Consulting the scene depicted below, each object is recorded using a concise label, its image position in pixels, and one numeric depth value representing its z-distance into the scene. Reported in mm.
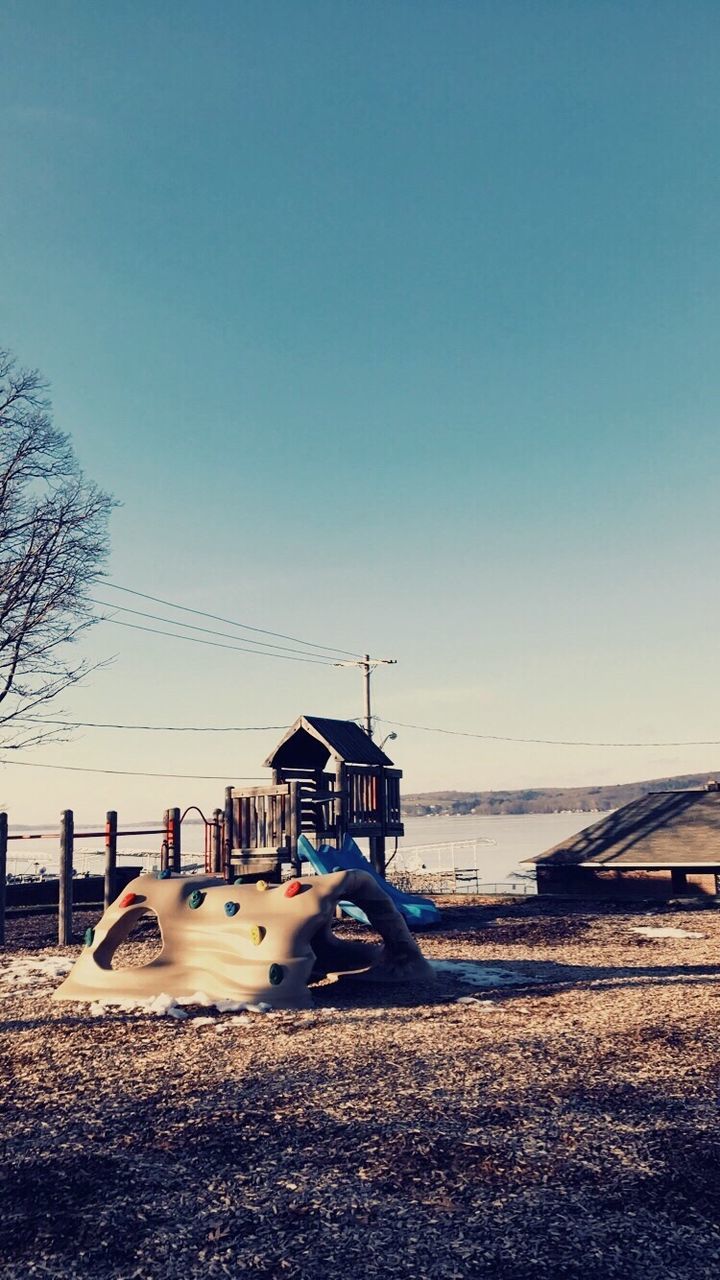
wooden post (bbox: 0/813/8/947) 16844
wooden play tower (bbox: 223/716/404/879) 21062
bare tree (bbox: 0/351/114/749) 23484
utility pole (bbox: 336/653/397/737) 44594
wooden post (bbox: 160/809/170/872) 20217
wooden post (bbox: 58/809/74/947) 17000
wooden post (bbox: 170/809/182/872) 19891
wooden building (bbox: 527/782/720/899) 27562
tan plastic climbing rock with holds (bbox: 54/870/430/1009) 11055
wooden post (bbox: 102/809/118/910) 17422
